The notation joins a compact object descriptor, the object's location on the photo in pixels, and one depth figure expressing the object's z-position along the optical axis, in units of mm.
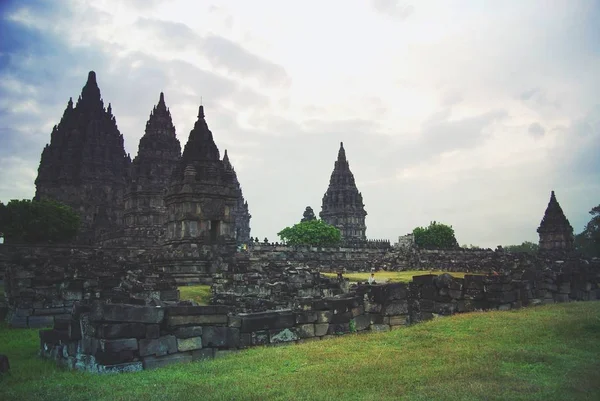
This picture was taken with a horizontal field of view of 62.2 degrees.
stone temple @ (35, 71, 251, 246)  28672
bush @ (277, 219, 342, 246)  76062
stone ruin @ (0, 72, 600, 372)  8555
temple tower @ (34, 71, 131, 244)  62375
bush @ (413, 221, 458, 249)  89062
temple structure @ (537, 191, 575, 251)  66250
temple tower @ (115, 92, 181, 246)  50866
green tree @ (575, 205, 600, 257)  77875
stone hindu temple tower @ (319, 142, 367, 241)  90125
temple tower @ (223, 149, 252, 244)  86412
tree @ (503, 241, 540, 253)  127338
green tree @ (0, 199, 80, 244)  47094
